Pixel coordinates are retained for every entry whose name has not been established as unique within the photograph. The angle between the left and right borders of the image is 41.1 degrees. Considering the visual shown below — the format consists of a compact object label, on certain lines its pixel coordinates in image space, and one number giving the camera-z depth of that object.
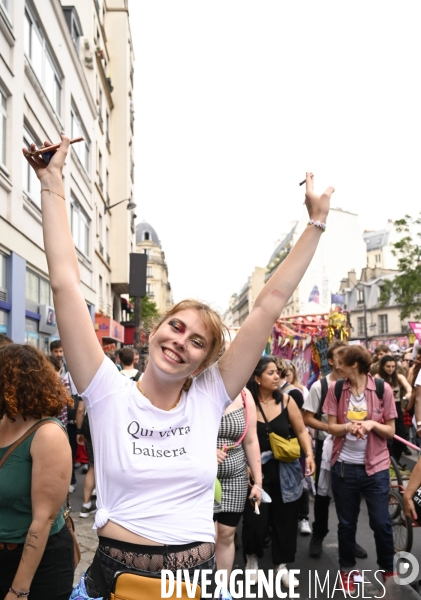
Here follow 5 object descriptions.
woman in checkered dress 4.24
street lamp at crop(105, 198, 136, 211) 29.03
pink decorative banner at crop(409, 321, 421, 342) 8.91
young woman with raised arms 1.75
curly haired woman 2.43
